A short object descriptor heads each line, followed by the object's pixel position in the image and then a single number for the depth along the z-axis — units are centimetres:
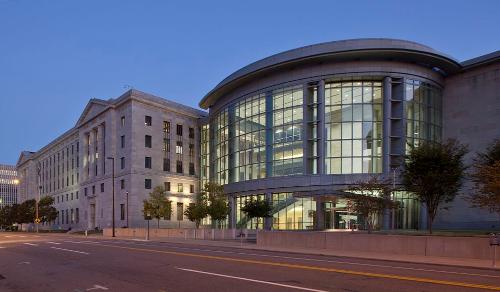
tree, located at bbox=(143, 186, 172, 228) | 5816
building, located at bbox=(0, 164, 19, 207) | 19800
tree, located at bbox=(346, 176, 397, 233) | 2922
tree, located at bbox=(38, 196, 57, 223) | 9244
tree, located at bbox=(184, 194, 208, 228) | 4962
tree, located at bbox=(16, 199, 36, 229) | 9488
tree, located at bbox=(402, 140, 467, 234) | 2675
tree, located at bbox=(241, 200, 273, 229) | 4719
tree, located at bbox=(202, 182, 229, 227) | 4950
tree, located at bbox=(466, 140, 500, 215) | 2154
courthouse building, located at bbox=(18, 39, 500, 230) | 5153
